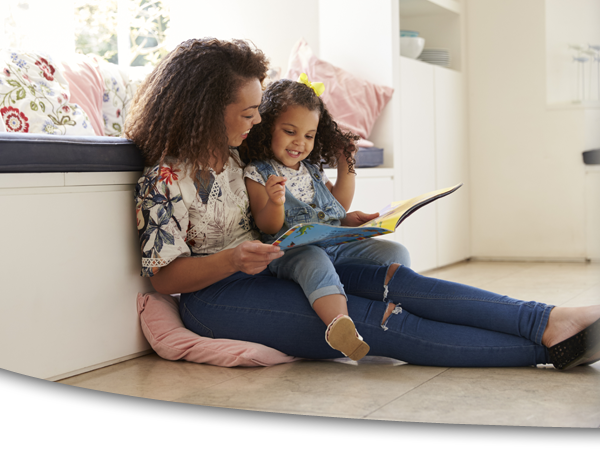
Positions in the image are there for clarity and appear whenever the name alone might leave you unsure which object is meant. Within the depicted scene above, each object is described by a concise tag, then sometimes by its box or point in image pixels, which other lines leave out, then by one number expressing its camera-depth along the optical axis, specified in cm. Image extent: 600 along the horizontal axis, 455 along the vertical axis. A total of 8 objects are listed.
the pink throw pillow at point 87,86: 212
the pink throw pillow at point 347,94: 271
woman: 137
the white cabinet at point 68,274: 130
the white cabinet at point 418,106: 283
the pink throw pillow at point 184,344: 143
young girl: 146
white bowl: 301
